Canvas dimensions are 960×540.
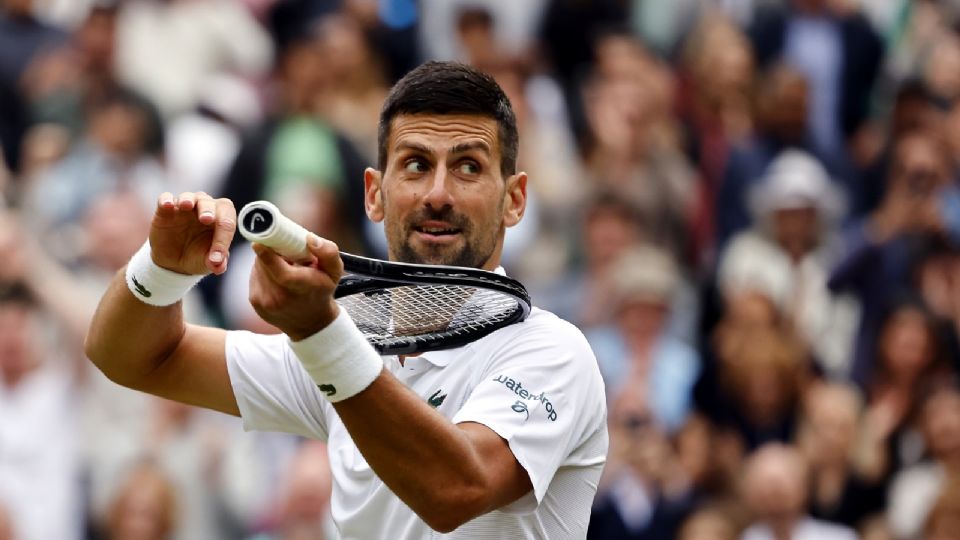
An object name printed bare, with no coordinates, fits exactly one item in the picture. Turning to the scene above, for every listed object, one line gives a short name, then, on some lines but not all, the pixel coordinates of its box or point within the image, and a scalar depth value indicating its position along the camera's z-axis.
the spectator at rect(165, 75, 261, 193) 21.48
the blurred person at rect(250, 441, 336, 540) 17.27
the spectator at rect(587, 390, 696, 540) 17.56
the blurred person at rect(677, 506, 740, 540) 17.30
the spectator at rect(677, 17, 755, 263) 22.59
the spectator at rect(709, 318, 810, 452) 18.67
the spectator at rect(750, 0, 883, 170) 23.72
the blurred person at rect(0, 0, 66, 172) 21.89
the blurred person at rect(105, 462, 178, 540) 18.03
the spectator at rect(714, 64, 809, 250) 21.69
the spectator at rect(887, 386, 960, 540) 17.67
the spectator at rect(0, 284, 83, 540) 18.28
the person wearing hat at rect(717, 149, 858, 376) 20.23
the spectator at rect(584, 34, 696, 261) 21.66
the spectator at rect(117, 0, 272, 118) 23.00
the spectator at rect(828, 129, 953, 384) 19.53
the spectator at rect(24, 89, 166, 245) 20.75
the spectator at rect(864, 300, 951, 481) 18.36
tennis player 7.60
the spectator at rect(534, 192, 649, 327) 20.53
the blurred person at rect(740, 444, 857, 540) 17.44
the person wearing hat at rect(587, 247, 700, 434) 19.19
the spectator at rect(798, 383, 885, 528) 17.91
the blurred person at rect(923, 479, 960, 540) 17.23
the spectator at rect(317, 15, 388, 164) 22.05
